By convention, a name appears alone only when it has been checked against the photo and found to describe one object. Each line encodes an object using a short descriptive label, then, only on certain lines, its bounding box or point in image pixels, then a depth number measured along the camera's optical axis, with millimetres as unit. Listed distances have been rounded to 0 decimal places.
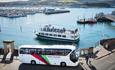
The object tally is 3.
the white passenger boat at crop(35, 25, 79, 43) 28658
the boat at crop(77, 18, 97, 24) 44586
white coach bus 10150
